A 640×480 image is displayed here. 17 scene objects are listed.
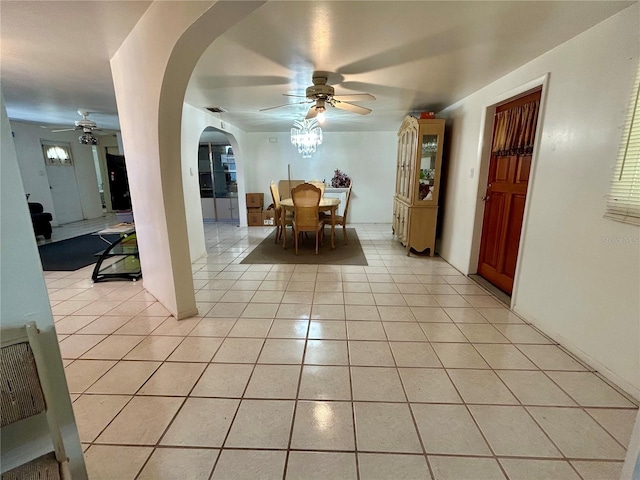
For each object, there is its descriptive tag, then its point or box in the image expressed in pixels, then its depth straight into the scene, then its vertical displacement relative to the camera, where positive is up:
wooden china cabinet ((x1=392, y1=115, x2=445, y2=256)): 3.92 -0.08
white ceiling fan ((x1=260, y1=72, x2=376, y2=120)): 2.73 +0.78
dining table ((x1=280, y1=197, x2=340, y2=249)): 4.43 -0.48
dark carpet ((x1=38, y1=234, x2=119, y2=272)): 3.86 -1.13
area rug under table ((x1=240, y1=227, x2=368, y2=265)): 3.96 -1.13
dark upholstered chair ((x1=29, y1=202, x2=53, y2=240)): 5.01 -0.74
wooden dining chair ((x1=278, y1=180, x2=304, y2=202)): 6.77 -0.21
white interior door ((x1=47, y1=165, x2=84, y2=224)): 6.51 -0.36
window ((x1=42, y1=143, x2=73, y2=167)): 6.33 +0.51
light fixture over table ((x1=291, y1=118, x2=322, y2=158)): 4.29 +0.61
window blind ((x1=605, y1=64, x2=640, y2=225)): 1.55 +0.01
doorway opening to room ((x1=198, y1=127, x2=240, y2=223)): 7.34 -0.07
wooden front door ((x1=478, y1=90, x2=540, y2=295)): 2.66 -0.36
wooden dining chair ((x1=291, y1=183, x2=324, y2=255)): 3.97 -0.45
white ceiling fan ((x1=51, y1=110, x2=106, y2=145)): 4.57 +0.81
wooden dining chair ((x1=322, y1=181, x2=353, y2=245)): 4.64 -0.69
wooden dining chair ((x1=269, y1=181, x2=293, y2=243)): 4.58 -0.63
